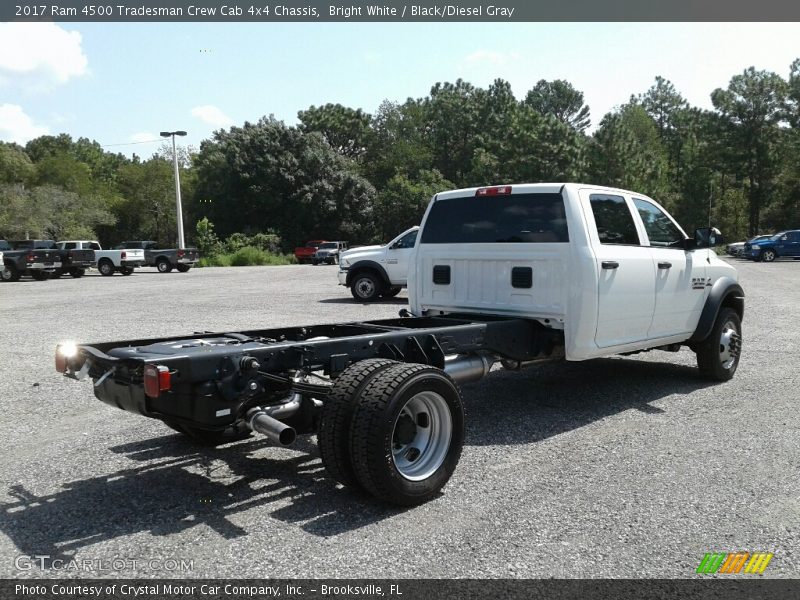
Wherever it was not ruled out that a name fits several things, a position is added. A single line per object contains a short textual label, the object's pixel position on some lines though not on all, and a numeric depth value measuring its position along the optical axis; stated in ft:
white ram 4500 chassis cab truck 13.14
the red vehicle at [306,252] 154.87
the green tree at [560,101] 317.42
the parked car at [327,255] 138.00
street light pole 143.02
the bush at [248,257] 143.13
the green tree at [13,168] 216.95
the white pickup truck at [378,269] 54.85
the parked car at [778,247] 125.80
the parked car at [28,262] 93.91
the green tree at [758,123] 208.85
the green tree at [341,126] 250.78
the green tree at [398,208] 188.03
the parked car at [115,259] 104.12
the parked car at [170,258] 111.45
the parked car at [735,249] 152.05
